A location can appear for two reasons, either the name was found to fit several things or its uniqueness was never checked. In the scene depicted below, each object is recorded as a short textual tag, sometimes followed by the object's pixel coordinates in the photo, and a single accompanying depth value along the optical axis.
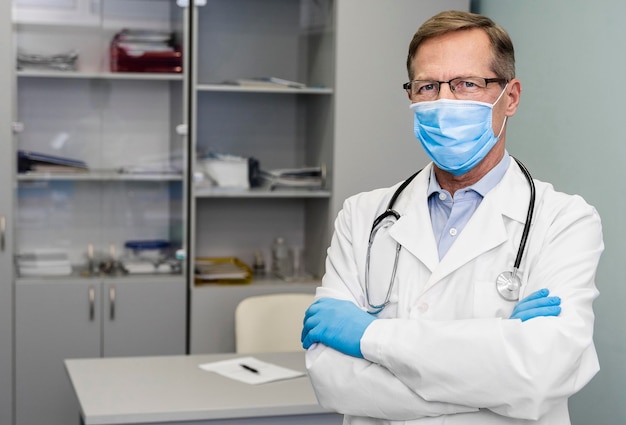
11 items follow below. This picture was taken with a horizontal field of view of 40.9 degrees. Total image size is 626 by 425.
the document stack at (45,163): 3.78
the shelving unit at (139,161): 3.78
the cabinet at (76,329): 3.75
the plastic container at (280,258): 4.31
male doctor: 1.58
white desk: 2.45
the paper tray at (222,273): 3.98
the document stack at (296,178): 4.04
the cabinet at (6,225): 3.63
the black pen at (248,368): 2.87
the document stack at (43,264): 3.79
